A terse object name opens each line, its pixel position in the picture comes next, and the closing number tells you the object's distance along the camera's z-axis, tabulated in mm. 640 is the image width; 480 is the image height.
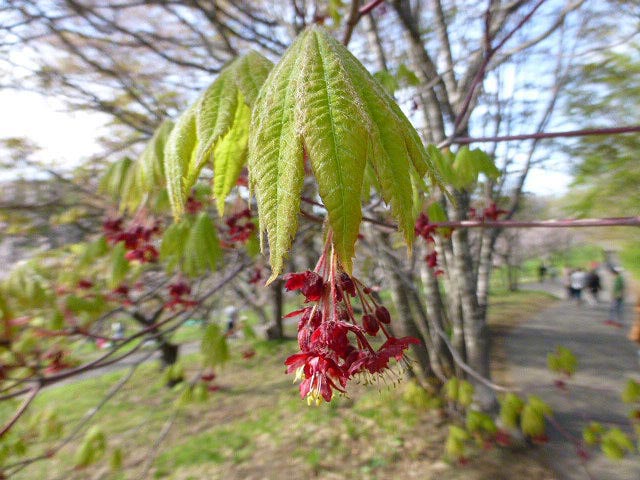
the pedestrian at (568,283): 14243
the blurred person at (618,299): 9383
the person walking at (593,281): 11734
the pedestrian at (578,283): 13133
